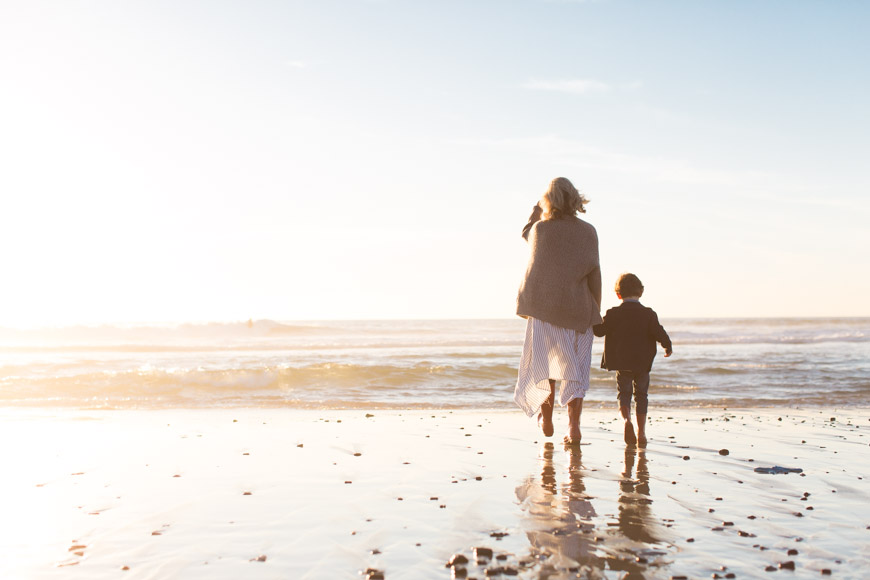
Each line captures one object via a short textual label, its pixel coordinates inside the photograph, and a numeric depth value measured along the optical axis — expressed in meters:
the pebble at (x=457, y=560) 3.22
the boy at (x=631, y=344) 6.77
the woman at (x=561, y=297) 6.38
